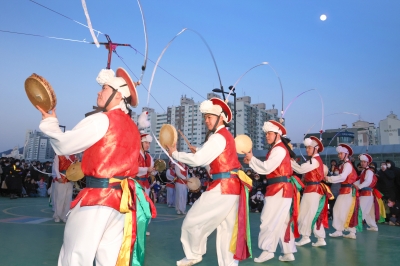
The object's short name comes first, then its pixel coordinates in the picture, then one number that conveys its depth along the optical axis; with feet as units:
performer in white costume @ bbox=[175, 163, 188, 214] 37.24
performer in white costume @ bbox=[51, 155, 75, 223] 26.66
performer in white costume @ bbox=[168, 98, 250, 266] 13.67
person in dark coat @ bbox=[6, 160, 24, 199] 49.01
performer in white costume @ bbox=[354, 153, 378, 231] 28.55
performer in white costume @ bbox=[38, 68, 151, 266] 8.16
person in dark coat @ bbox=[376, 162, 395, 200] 34.50
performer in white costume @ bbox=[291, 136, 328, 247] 21.38
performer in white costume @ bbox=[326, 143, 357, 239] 24.48
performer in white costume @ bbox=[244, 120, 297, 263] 16.30
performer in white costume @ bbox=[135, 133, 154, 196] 20.91
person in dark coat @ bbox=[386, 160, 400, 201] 34.37
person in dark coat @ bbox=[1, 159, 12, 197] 49.06
